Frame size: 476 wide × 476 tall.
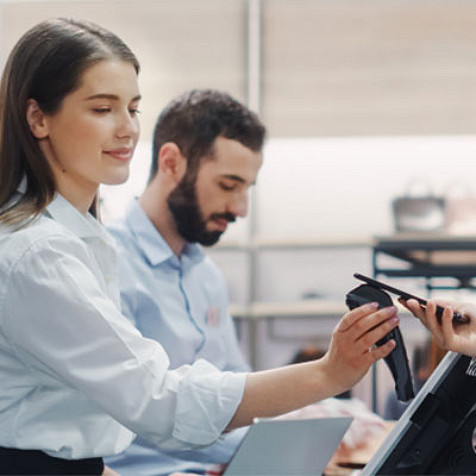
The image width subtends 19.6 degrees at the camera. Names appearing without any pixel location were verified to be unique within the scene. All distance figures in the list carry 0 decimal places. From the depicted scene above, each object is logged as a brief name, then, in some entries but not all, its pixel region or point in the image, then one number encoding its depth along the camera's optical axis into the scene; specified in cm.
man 281
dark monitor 185
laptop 189
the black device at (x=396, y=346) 188
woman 194
